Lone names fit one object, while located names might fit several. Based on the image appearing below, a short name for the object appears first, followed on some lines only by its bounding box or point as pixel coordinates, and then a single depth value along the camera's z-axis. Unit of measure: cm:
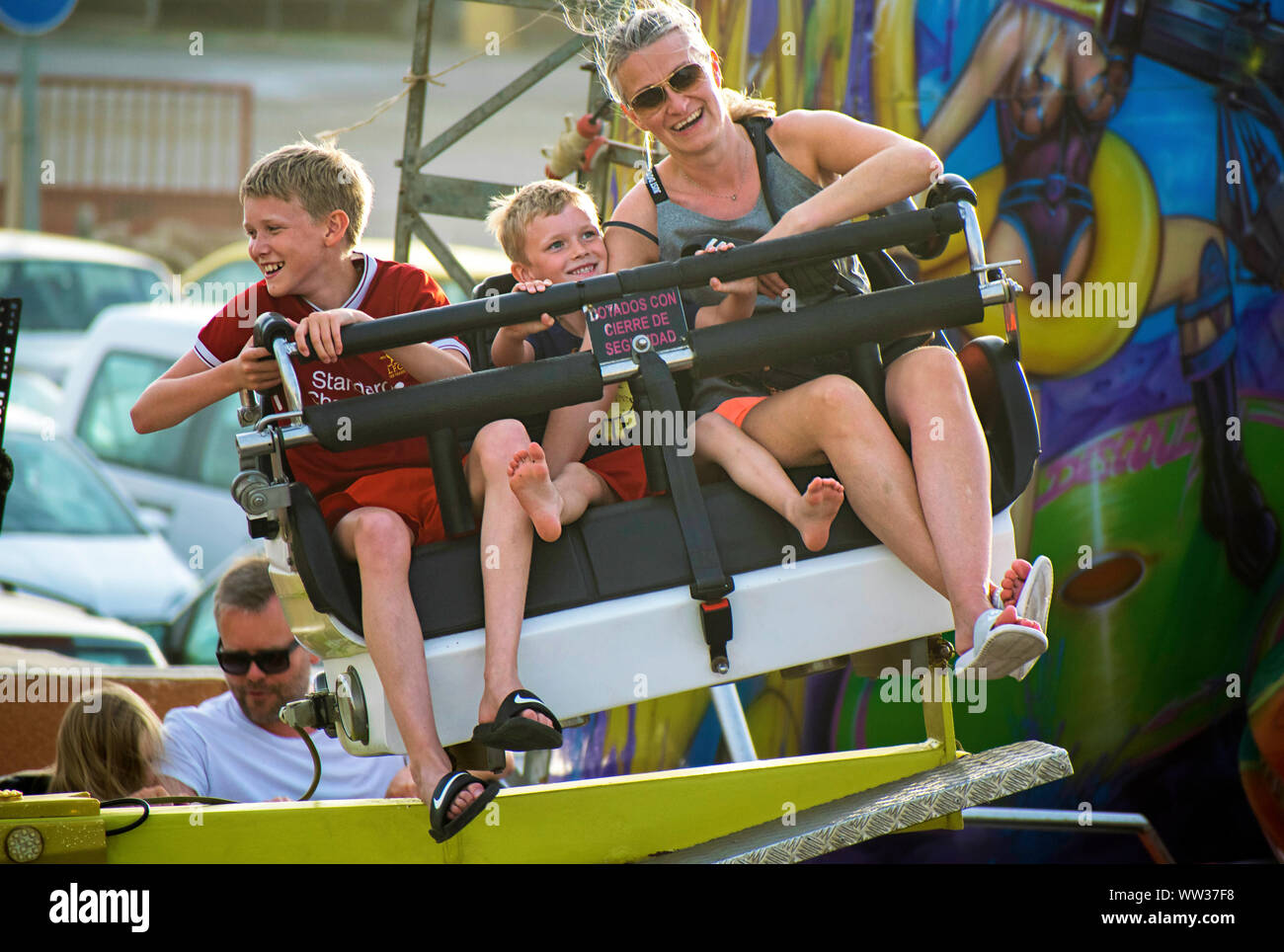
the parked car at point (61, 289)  1505
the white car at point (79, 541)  785
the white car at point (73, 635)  625
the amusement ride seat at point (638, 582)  267
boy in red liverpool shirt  260
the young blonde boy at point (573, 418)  268
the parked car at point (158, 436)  989
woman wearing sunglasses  272
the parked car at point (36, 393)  1263
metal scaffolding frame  536
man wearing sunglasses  380
